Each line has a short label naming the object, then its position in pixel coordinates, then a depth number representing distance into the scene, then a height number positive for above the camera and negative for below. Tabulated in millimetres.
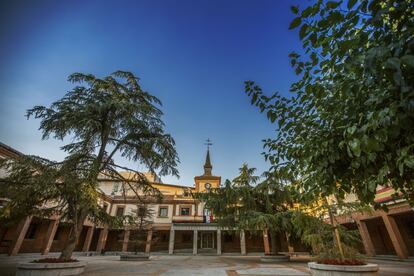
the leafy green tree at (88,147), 7027 +4081
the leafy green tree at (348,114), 1784 +1462
